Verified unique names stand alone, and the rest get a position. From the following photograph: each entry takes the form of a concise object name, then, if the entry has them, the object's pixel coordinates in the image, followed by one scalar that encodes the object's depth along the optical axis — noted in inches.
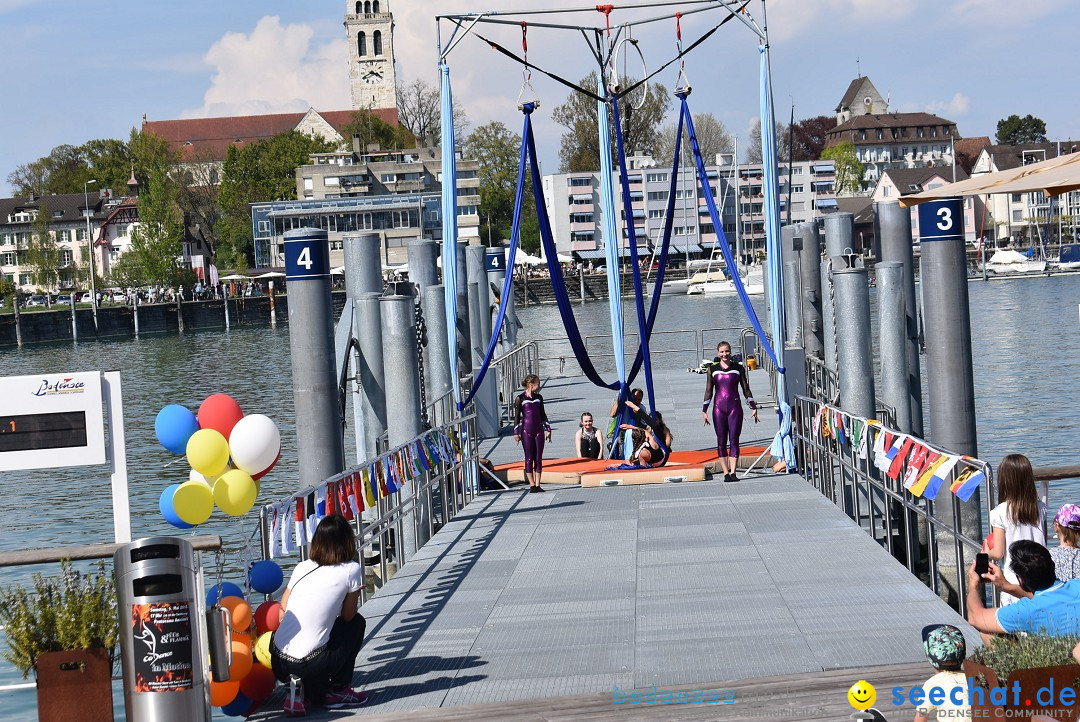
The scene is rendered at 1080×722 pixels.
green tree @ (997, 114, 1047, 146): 7362.2
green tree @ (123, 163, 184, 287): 4318.4
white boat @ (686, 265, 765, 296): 4106.8
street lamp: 4094.5
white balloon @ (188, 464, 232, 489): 440.5
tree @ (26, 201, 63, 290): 4458.7
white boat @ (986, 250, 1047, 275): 4443.9
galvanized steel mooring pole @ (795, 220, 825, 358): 975.6
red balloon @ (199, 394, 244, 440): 452.4
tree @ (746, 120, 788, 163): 4536.9
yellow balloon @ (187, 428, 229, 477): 431.8
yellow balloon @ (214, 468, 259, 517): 437.7
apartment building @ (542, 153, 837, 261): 5339.6
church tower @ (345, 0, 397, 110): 7194.9
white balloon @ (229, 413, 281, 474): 439.2
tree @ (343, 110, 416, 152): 5516.7
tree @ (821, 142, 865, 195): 6023.6
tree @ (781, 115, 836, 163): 6894.7
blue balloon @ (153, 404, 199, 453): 450.3
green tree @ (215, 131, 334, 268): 5007.4
